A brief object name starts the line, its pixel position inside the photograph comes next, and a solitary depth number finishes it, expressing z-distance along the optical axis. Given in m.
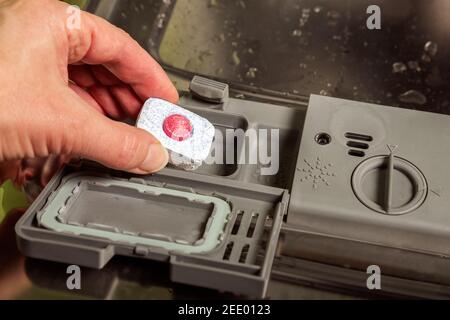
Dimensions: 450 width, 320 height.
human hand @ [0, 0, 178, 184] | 0.60
